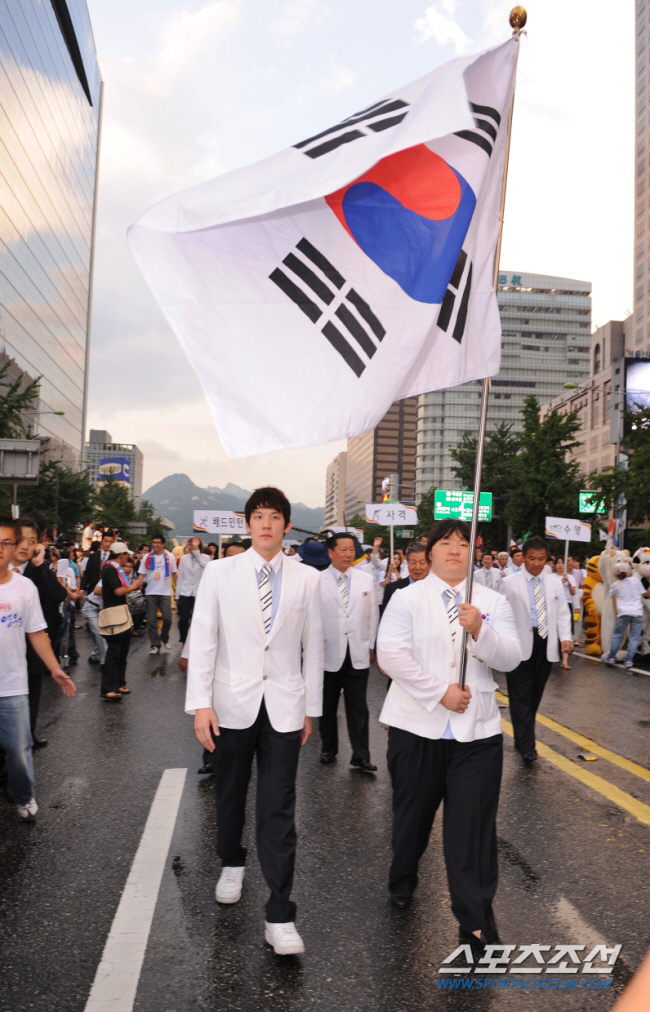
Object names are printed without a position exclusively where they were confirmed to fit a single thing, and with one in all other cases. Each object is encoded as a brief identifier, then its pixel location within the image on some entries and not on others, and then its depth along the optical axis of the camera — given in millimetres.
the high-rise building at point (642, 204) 93812
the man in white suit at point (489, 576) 15367
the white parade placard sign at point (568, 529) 21781
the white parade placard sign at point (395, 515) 21125
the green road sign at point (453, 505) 44812
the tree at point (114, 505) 73375
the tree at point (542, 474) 41750
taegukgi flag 3844
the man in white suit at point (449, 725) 3830
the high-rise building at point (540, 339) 161000
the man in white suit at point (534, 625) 7645
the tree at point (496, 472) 49031
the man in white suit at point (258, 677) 4008
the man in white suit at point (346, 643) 7363
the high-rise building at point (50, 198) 64688
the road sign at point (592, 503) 25125
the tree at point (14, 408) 29319
